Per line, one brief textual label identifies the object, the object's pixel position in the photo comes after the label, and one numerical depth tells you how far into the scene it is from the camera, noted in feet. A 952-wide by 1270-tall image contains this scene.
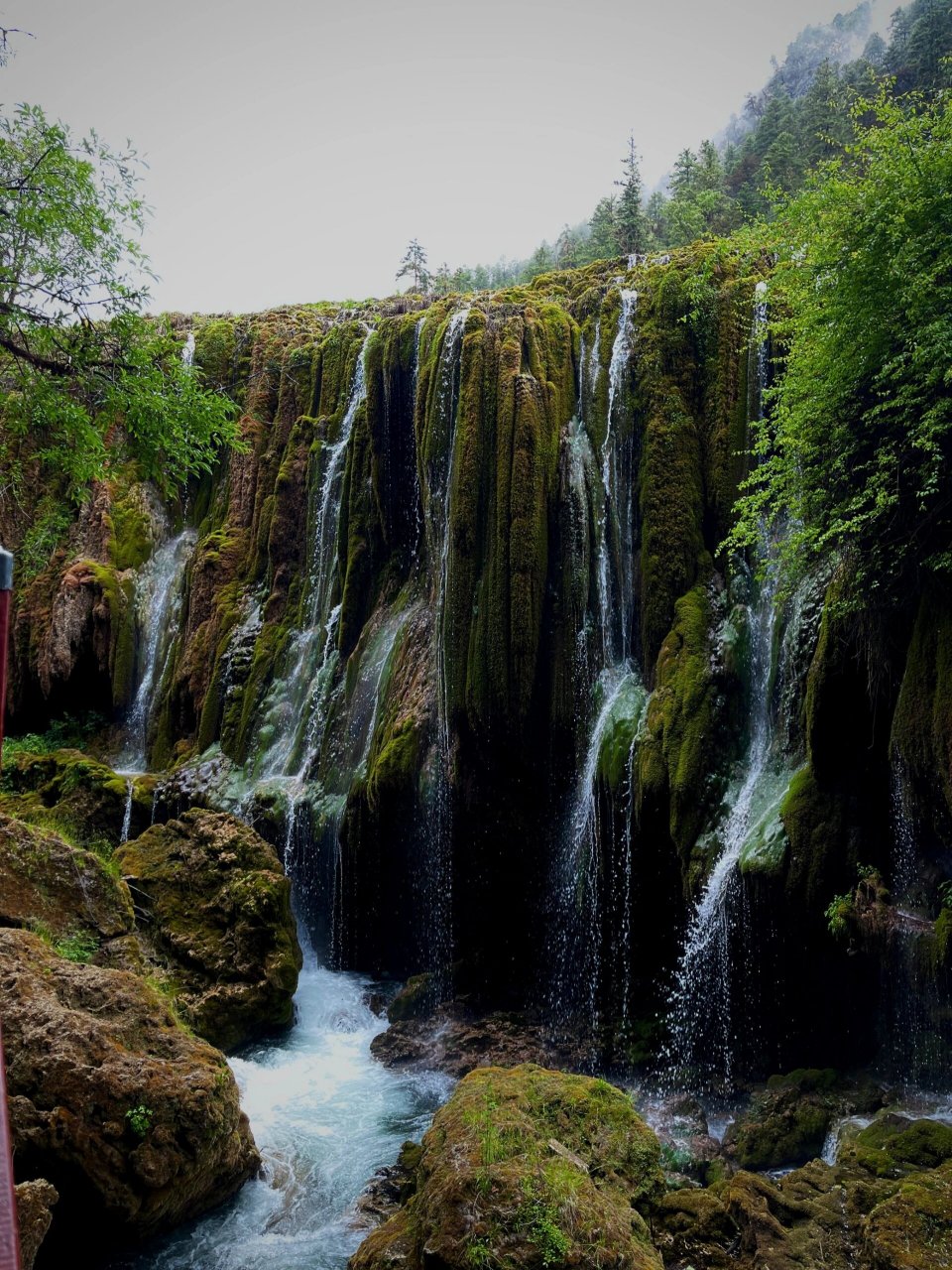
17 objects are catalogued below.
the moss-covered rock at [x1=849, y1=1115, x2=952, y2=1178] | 22.97
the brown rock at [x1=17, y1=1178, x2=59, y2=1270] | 16.51
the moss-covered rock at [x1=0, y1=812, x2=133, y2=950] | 27.55
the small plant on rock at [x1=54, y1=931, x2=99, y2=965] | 27.48
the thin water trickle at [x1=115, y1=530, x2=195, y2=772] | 69.77
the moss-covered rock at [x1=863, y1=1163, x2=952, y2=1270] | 17.46
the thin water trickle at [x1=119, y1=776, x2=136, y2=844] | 51.82
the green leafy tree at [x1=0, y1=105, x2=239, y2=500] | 20.76
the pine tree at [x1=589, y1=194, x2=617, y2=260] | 119.85
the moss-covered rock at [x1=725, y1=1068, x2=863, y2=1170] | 27.71
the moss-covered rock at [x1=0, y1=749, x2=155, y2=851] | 49.29
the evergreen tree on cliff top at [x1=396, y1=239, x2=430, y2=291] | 135.23
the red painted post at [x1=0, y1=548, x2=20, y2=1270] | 4.04
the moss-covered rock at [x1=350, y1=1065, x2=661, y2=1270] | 16.40
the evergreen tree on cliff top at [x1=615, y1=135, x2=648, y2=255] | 106.83
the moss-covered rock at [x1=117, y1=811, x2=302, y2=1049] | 35.55
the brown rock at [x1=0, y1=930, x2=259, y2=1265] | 19.94
